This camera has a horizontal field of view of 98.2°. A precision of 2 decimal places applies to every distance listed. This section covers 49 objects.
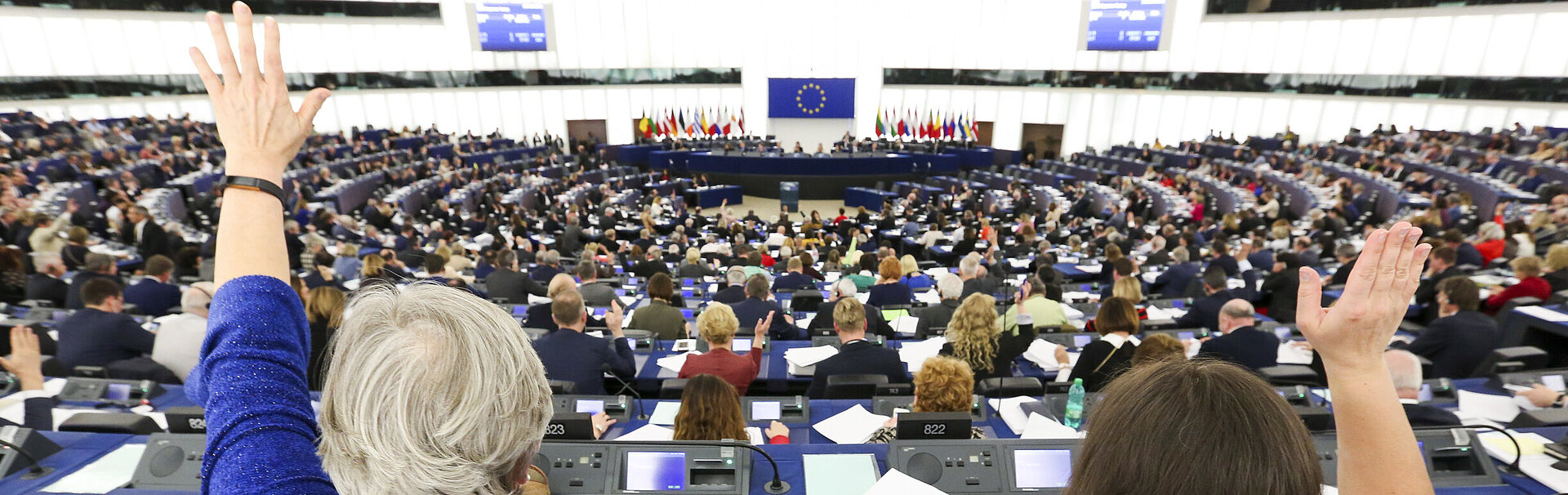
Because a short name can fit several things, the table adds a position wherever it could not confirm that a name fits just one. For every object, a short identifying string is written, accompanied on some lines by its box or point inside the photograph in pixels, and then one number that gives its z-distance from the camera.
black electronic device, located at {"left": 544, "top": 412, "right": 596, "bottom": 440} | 2.88
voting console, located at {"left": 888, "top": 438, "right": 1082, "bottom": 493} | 2.62
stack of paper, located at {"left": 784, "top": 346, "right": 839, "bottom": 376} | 4.81
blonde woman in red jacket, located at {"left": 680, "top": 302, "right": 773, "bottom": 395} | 4.45
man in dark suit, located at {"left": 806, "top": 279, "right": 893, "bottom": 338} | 6.01
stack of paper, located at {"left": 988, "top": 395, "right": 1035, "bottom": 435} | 3.54
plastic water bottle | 3.51
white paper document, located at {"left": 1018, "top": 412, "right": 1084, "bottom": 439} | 3.38
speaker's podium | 22.34
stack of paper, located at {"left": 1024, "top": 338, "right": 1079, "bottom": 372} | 4.92
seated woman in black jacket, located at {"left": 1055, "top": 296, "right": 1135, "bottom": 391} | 4.21
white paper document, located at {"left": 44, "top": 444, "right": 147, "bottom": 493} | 2.63
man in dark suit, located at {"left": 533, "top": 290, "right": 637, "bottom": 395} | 4.45
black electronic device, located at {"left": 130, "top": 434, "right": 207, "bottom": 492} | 2.61
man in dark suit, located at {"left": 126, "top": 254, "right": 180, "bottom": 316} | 6.44
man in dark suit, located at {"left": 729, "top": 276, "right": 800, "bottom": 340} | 6.18
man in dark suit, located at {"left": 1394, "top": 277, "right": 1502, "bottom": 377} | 4.84
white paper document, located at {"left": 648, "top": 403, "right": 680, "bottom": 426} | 3.65
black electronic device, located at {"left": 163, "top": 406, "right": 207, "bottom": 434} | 2.87
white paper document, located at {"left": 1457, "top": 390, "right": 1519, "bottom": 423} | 3.57
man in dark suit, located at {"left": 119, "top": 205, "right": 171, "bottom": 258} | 8.59
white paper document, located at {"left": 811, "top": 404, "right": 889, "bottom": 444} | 3.41
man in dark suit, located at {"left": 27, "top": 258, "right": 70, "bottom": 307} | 6.49
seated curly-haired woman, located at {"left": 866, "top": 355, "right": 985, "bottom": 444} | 3.44
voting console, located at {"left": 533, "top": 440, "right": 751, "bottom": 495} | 2.64
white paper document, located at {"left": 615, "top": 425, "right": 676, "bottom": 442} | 3.42
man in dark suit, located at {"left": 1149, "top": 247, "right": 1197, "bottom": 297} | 8.12
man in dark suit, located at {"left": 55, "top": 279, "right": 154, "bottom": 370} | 4.62
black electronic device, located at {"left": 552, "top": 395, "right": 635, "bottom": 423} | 3.70
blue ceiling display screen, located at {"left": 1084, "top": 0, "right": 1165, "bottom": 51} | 24.98
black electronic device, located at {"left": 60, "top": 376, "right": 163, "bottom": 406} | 3.77
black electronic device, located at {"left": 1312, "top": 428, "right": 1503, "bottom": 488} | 2.69
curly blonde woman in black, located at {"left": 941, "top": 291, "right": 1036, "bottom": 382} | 4.75
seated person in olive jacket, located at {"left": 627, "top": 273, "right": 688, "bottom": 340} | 6.04
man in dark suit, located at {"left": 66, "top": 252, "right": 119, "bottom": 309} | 6.04
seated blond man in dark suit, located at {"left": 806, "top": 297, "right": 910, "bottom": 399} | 4.50
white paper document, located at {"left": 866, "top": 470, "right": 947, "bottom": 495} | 2.50
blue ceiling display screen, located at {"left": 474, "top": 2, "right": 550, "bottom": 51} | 27.06
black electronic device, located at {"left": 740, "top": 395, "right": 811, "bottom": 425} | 3.65
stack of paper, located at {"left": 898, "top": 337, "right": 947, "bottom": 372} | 4.97
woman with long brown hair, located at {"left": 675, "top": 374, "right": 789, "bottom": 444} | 3.07
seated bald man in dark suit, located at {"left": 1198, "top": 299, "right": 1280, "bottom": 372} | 4.66
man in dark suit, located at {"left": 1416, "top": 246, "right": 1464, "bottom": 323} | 6.72
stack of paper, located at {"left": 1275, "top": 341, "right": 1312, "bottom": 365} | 5.05
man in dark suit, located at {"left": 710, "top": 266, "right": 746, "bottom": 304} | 7.31
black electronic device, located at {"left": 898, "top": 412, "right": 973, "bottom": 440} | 2.86
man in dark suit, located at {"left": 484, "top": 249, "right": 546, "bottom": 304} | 7.82
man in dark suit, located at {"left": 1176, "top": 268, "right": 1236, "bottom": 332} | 6.27
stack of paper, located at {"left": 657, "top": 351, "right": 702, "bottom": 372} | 4.84
